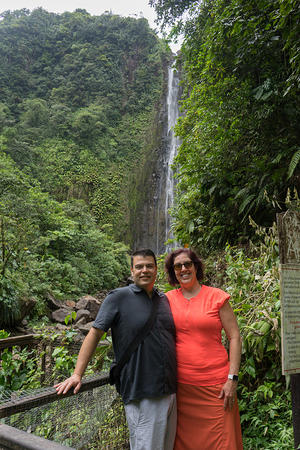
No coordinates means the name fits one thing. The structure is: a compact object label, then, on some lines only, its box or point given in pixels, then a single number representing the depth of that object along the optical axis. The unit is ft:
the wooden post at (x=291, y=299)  5.62
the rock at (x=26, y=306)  28.73
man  5.58
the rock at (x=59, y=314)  33.20
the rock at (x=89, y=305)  36.78
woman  5.93
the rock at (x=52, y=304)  36.73
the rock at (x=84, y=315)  30.97
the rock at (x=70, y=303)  38.78
